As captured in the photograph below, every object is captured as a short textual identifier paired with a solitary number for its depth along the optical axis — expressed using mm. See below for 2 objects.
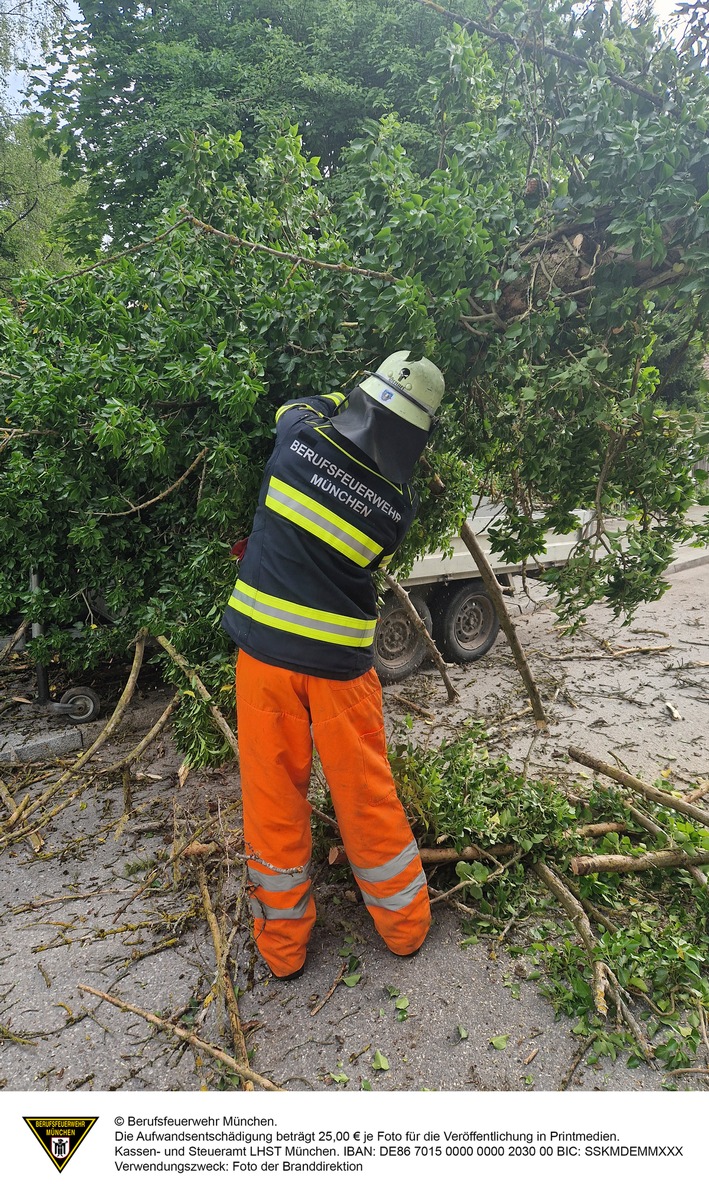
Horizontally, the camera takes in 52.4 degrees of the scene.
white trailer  6117
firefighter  2553
